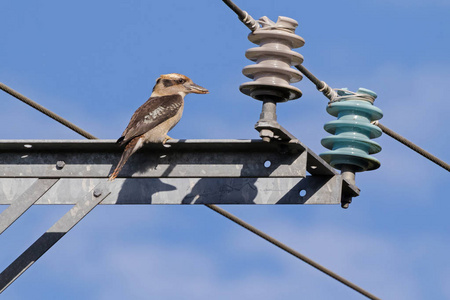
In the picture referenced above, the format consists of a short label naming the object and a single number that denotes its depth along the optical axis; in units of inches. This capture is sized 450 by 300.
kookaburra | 554.1
